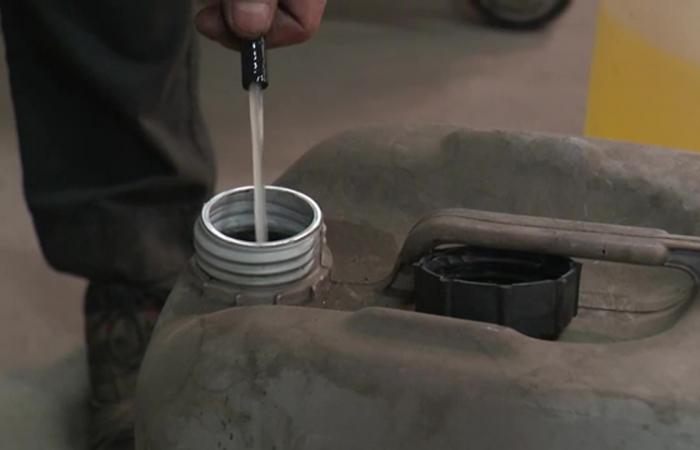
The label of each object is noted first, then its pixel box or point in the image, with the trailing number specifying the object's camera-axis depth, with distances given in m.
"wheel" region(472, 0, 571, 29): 2.14
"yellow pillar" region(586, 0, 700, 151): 1.15
